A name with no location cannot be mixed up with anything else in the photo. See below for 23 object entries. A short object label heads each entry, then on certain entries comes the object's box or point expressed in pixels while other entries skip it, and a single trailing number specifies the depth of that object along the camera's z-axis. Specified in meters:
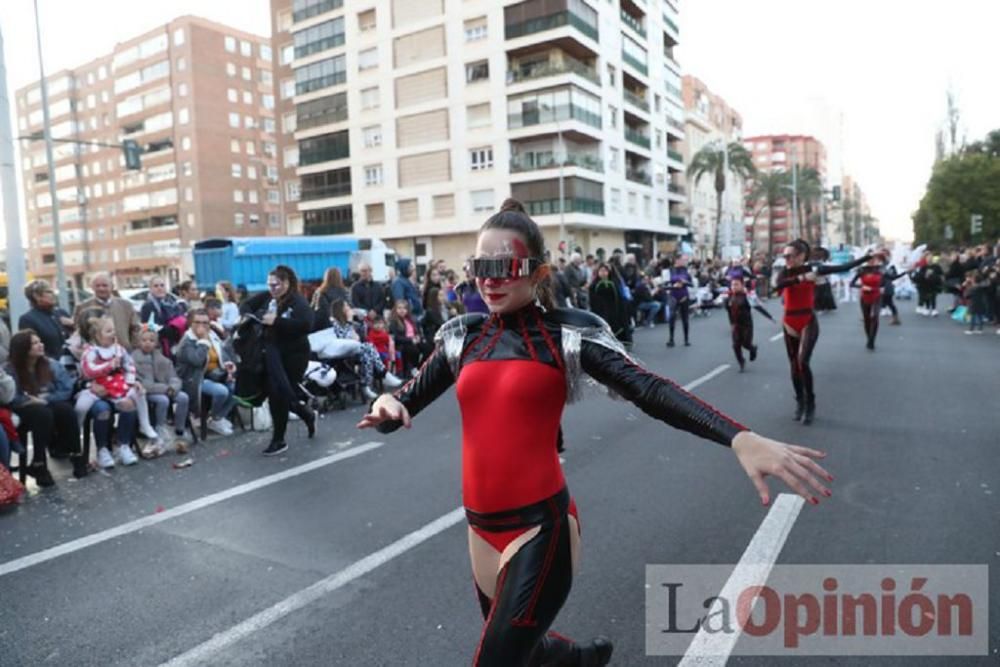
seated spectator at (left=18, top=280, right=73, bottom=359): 8.56
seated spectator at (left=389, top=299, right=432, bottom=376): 12.78
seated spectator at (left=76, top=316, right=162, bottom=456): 7.62
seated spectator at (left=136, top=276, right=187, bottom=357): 10.95
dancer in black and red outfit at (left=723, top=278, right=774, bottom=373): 12.30
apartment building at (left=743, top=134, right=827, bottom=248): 149.50
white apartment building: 47.41
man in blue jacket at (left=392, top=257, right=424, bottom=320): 14.06
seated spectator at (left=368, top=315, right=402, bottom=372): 12.02
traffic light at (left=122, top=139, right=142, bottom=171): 25.34
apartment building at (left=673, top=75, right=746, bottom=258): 72.94
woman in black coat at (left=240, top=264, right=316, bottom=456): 8.06
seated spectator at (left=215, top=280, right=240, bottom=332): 12.89
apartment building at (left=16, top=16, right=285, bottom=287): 76.44
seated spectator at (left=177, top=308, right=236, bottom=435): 8.92
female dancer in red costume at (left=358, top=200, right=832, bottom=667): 2.38
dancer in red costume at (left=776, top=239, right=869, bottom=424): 8.52
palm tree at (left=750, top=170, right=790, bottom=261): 72.62
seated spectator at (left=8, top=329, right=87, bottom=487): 7.11
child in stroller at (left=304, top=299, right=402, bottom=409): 10.23
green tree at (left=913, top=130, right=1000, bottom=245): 45.03
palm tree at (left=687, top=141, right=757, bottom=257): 61.22
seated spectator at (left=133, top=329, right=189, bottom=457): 8.30
